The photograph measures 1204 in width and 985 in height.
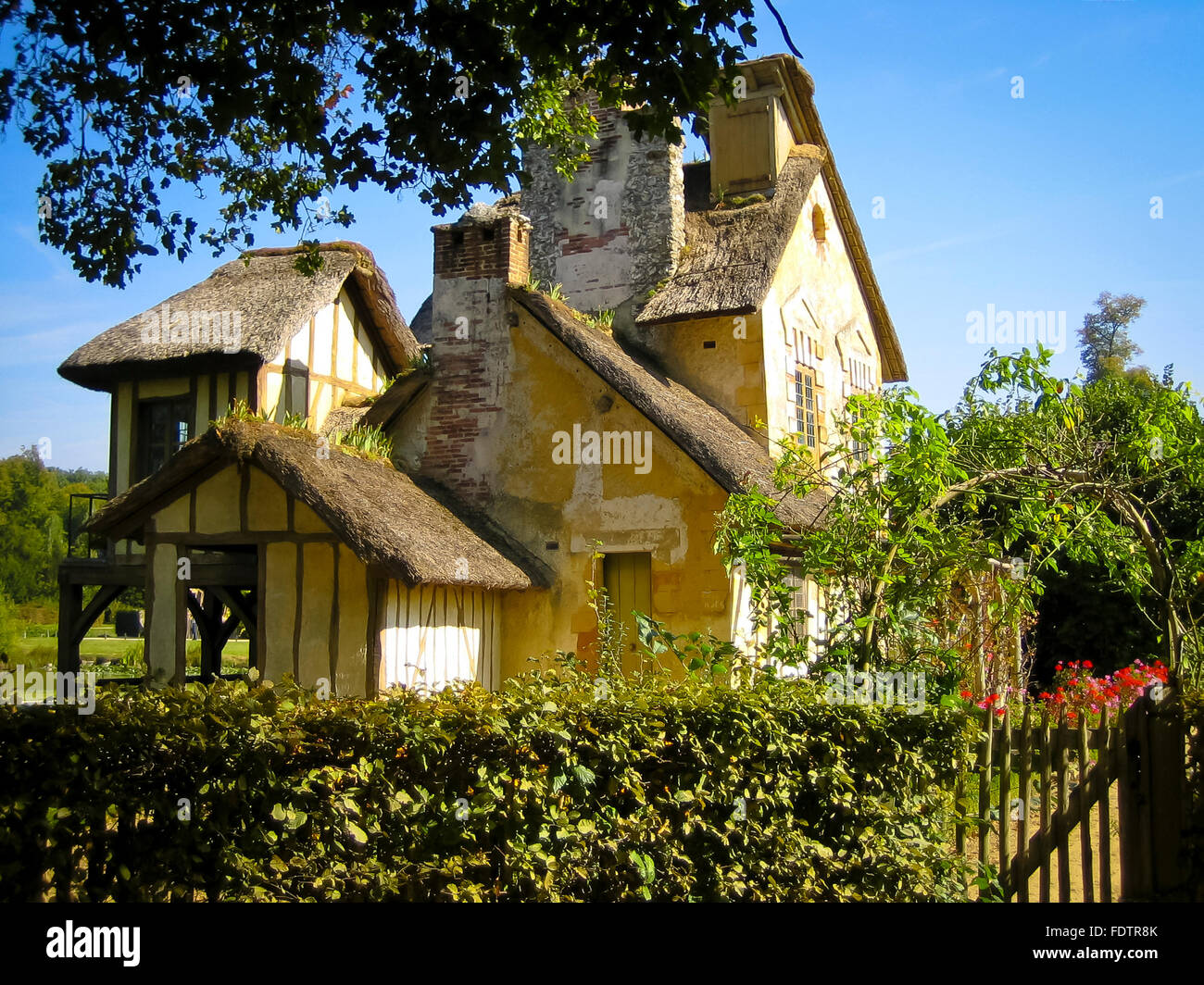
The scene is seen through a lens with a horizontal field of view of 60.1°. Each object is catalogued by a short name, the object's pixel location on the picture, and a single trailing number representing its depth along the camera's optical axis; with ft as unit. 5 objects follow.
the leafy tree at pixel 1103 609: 50.47
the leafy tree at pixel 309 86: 20.72
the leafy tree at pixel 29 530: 165.68
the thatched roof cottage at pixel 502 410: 36.14
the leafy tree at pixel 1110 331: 139.74
